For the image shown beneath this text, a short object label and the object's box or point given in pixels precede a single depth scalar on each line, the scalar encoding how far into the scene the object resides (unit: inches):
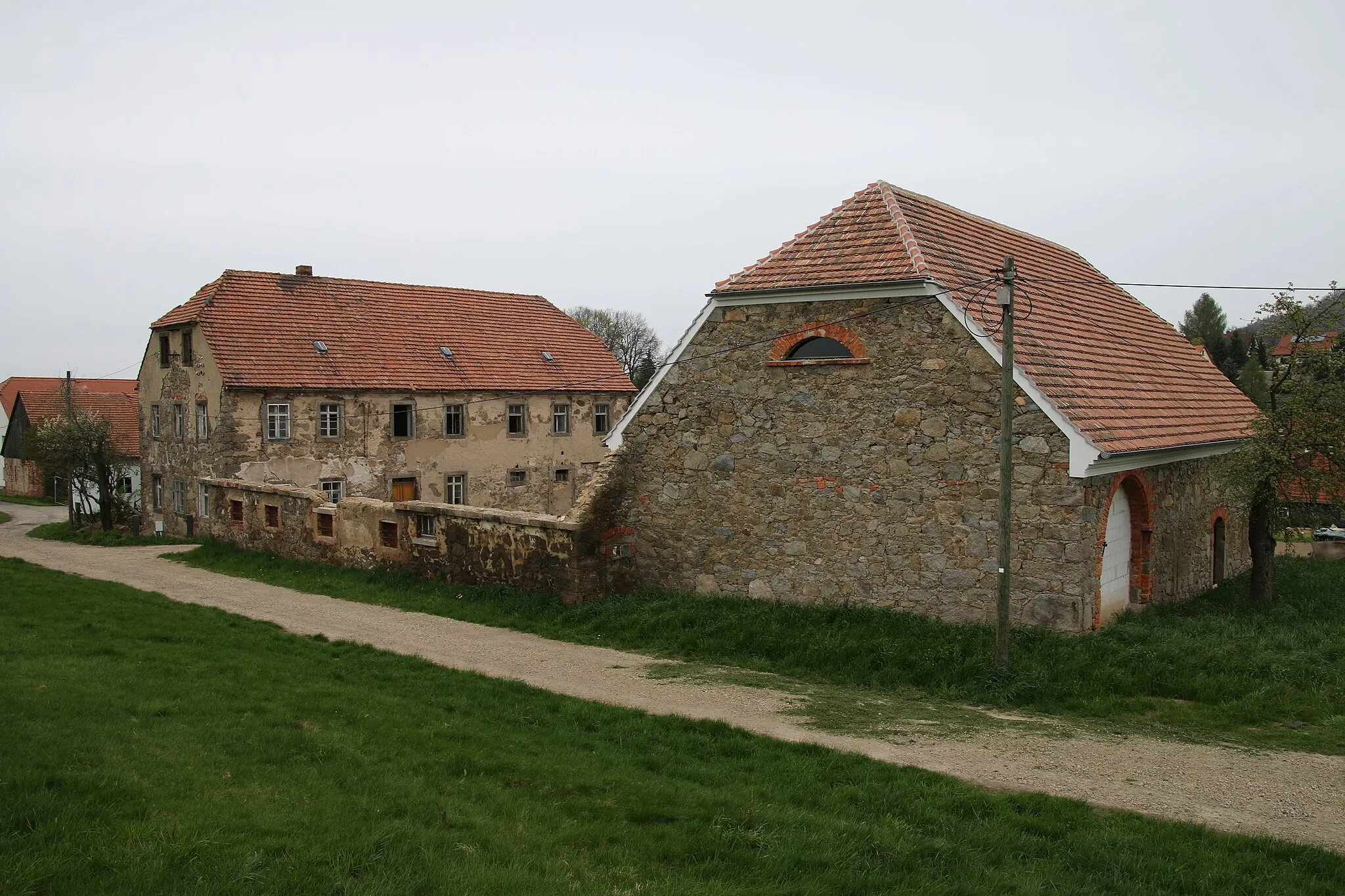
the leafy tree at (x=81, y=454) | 1192.8
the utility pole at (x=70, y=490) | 1242.6
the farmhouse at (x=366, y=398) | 1045.8
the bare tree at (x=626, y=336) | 2773.1
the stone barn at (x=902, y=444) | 484.1
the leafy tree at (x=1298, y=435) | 554.3
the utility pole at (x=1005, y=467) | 428.5
